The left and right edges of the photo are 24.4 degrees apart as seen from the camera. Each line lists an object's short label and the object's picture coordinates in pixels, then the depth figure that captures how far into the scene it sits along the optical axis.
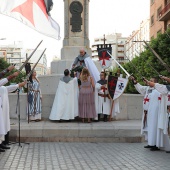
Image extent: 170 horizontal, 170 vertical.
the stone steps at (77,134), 11.21
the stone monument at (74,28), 18.06
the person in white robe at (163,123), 9.60
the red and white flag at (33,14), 10.33
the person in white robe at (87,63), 14.26
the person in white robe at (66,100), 12.82
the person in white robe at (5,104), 9.73
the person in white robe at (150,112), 10.04
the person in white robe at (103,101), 13.11
